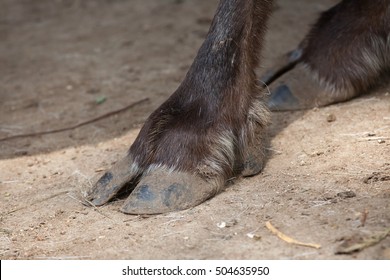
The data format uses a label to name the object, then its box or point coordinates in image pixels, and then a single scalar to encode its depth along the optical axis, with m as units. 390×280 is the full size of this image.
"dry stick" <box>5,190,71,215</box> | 5.23
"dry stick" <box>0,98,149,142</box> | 6.74
